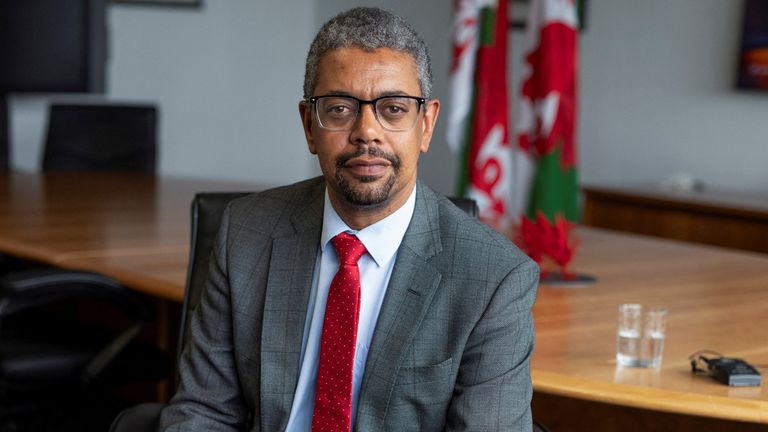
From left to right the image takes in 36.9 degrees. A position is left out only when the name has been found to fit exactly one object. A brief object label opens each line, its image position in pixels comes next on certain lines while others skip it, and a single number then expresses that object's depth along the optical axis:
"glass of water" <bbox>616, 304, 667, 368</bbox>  2.06
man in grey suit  1.74
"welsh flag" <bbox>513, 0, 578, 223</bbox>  5.37
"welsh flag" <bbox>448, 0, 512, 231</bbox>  5.46
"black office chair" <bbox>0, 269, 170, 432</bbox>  2.83
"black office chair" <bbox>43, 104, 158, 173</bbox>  5.71
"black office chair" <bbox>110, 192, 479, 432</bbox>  2.28
